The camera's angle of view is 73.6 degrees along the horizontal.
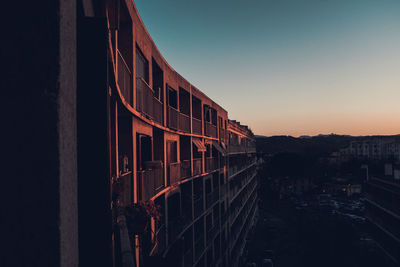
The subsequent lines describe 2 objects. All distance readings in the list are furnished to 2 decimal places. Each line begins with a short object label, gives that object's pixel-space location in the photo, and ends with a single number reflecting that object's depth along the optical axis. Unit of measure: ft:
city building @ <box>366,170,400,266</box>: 112.27
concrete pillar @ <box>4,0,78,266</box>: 7.66
